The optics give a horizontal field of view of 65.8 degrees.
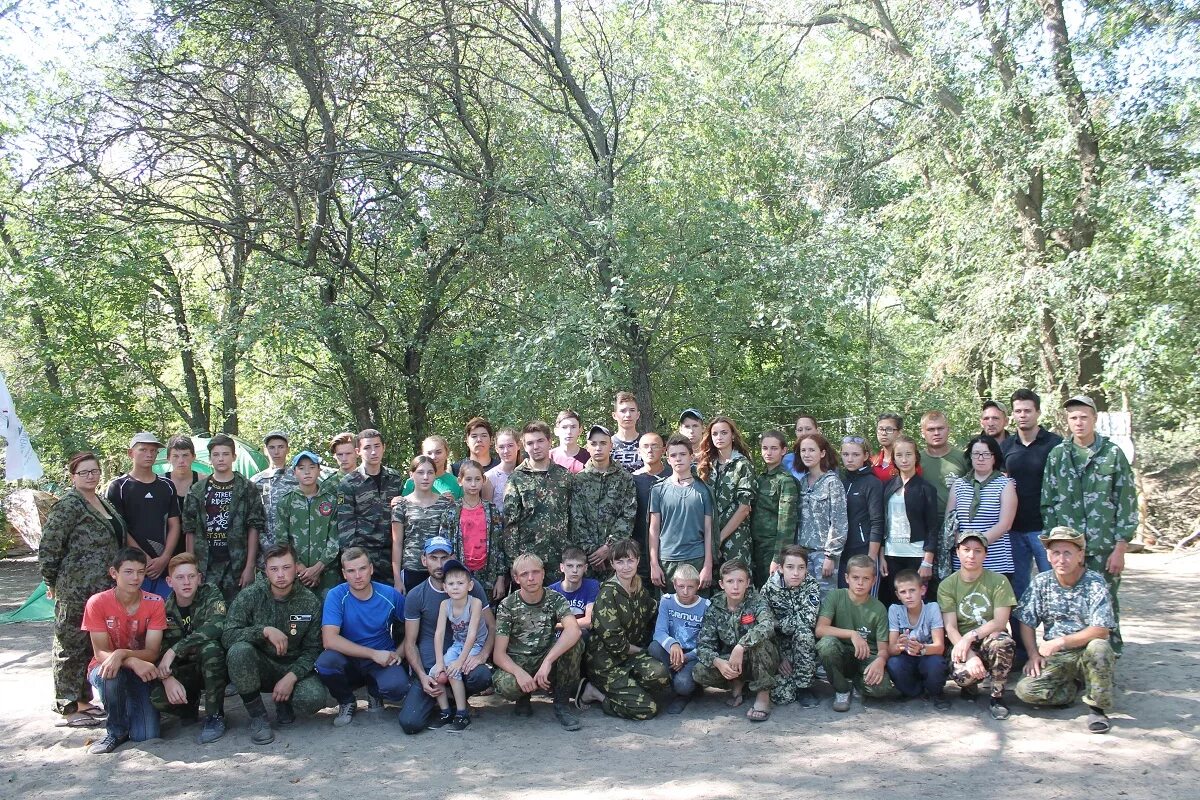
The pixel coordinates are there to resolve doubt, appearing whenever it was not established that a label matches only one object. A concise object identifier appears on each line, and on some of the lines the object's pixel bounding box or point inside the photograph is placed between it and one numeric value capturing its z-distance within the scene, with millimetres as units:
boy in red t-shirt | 5117
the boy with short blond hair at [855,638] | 5320
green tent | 9117
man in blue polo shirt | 5383
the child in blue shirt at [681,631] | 5438
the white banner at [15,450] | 8055
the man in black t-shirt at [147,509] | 5918
